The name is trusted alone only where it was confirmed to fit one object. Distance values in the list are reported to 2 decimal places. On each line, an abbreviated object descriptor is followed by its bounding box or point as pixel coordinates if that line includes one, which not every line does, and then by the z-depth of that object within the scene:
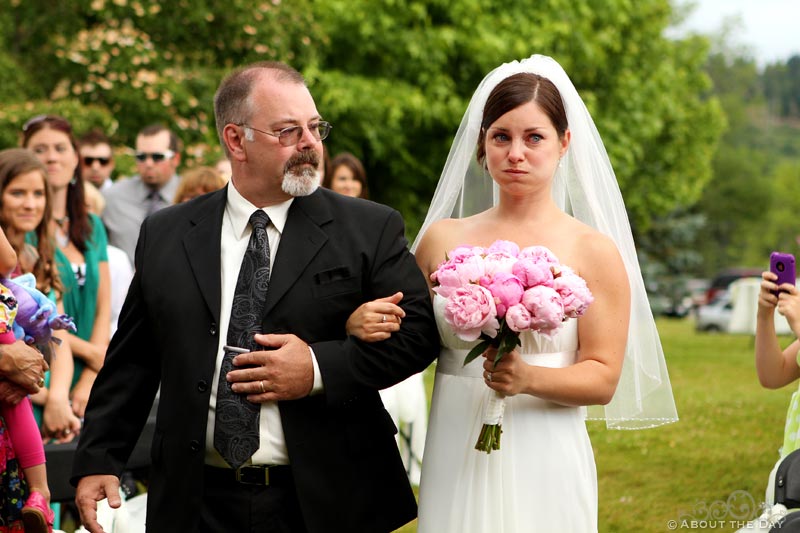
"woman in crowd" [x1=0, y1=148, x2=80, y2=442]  6.16
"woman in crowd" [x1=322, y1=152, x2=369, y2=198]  9.00
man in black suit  3.93
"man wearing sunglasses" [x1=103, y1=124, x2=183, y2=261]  9.04
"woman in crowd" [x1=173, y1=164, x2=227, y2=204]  8.27
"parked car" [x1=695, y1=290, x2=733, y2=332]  43.84
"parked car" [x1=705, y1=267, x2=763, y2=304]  56.62
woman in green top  7.16
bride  4.35
